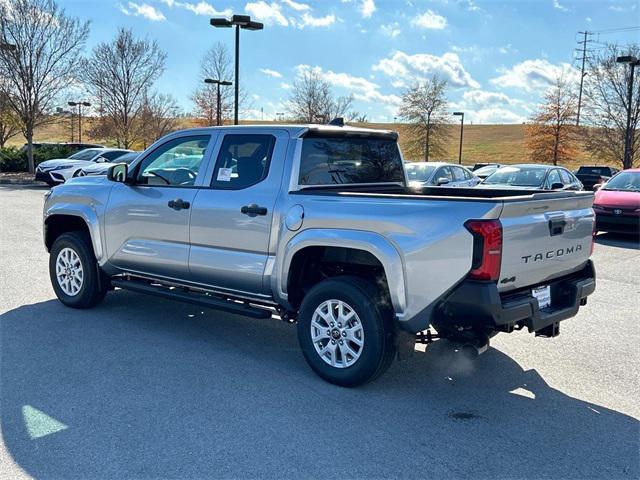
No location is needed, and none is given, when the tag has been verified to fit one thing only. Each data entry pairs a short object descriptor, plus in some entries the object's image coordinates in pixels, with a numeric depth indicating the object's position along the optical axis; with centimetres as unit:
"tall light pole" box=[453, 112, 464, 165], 4525
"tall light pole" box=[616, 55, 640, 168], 2842
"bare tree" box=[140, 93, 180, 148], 3647
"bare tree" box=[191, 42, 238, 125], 3734
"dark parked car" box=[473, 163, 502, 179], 2728
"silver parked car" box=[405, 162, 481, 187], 1473
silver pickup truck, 397
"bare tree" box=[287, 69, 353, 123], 3772
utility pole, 3479
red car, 1253
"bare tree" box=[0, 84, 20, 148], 2861
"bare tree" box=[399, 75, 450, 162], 4447
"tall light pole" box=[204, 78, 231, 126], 2925
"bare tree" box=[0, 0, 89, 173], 2806
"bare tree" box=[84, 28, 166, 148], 3325
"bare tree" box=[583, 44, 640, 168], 3070
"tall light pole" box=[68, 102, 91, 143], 3279
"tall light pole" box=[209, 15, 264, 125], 1988
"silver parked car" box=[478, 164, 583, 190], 1446
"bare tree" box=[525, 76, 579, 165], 4209
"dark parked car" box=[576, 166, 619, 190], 2644
